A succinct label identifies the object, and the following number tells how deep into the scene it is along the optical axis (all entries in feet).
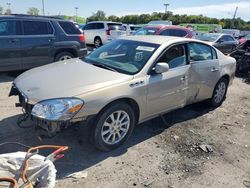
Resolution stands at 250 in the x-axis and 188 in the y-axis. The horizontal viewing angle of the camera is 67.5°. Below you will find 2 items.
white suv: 38.92
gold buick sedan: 7.55
